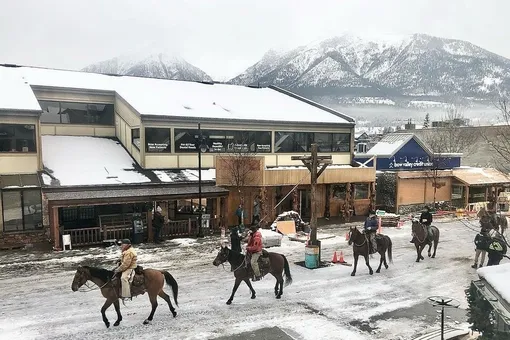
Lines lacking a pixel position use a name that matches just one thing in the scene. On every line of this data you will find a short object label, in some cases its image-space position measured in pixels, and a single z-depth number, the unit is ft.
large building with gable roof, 64.18
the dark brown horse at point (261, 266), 36.96
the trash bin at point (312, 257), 49.75
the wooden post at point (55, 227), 59.06
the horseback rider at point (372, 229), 47.83
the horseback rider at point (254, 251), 37.99
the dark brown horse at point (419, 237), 53.42
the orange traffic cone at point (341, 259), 52.33
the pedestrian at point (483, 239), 45.52
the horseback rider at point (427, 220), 54.40
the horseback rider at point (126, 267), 32.14
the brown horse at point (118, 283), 31.71
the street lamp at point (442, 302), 28.07
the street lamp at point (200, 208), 68.23
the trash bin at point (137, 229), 63.77
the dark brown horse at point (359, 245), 46.88
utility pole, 51.13
